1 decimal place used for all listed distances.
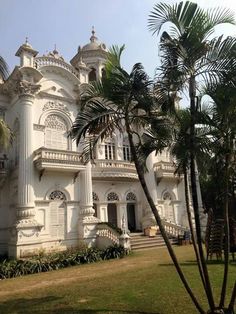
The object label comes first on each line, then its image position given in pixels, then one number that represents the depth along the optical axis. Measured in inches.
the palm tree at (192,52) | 236.1
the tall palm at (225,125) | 232.7
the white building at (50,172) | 684.1
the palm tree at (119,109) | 266.2
